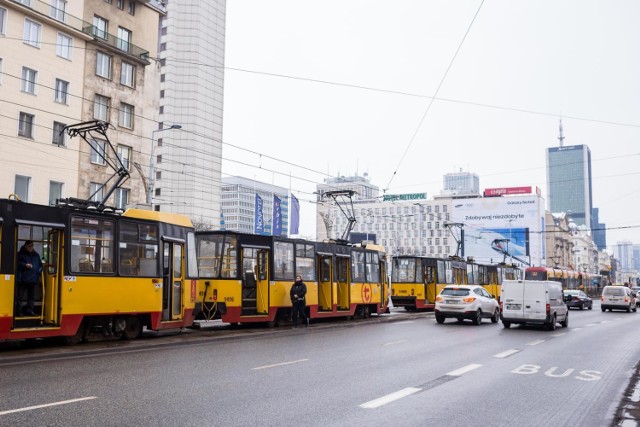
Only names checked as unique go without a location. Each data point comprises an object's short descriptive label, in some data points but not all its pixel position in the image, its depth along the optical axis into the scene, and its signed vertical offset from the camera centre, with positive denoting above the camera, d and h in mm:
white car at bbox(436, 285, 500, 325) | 25125 -1317
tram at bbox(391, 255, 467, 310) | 35906 -662
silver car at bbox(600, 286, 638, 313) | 40656 -1721
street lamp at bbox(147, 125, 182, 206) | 35625 +5703
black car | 43531 -1932
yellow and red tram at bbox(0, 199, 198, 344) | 13492 -123
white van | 22906 -1157
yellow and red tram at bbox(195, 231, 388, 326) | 20391 -285
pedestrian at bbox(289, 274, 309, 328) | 22141 -973
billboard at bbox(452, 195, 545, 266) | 124250 +8914
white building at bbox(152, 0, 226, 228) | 88062 +22704
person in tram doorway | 13477 -185
